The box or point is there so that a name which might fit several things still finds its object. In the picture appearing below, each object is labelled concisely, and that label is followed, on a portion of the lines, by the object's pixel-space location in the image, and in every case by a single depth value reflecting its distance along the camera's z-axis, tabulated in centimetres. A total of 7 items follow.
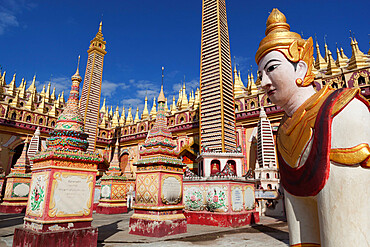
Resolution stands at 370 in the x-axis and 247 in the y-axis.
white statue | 185
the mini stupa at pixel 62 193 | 516
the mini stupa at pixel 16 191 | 1464
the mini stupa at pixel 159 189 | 764
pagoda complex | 1559
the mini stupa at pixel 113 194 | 1555
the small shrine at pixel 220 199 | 994
